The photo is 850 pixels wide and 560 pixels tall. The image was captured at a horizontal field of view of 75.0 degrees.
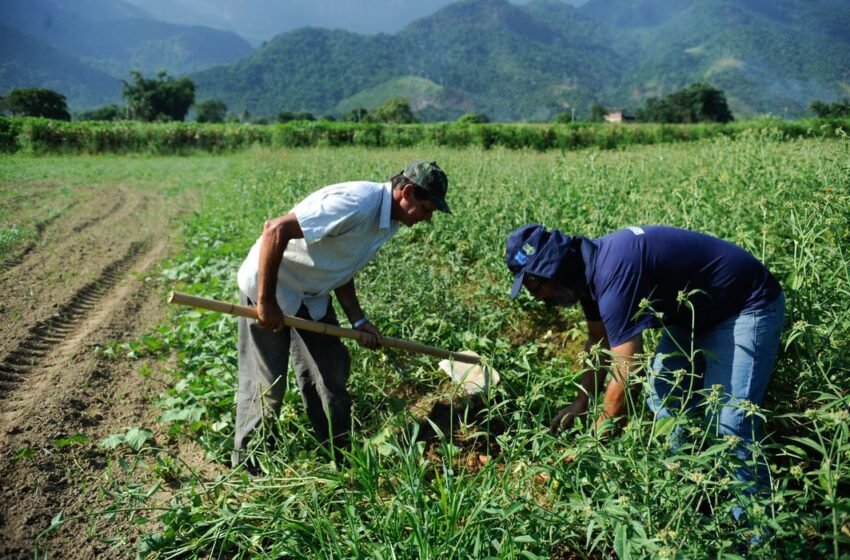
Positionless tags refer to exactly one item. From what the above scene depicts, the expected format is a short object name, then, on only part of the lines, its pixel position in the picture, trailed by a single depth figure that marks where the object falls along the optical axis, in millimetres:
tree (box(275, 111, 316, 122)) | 100538
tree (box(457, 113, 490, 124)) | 67312
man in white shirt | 2652
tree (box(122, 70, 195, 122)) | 80800
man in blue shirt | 2332
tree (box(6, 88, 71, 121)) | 64062
